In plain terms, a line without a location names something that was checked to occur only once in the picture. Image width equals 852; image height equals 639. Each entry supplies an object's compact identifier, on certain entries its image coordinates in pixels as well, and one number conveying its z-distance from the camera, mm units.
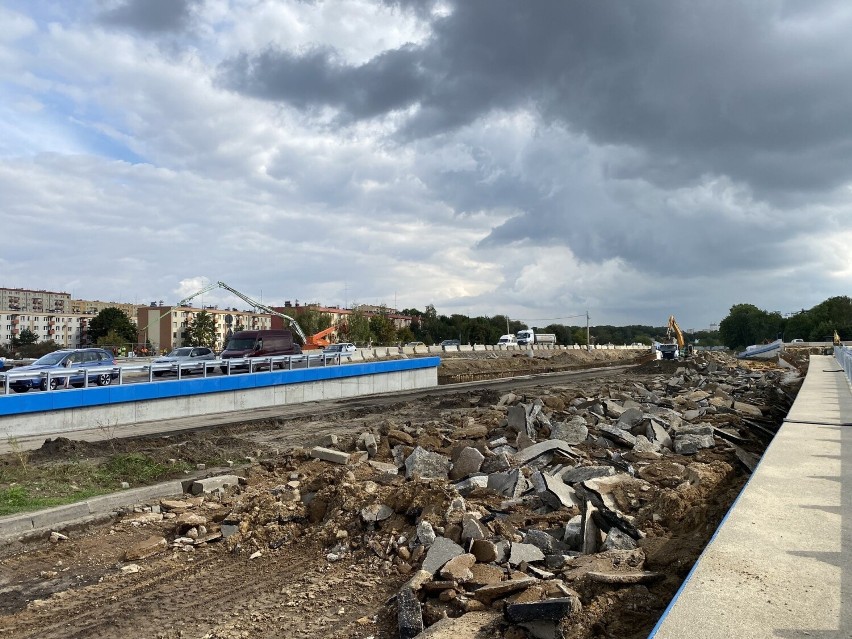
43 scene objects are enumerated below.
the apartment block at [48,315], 141250
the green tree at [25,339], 115262
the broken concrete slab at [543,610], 4434
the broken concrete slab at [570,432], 12227
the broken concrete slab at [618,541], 6270
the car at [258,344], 29484
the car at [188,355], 27259
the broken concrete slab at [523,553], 5965
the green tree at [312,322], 95312
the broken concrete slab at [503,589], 5113
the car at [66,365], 18922
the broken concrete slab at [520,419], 13111
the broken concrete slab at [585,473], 8742
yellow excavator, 54906
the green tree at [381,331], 91125
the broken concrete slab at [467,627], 4656
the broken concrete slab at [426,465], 9961
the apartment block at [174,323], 128625
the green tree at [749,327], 162000
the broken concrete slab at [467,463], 9789
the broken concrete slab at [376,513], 7436
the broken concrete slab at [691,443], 11281
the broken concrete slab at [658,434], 11828
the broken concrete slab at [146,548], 7414
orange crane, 56294
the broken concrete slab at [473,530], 6371
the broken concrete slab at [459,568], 5602
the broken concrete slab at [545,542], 6332
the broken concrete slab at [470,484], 8578
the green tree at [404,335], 106781
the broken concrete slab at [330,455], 11641
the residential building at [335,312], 89388
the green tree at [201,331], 97500
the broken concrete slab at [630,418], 13023
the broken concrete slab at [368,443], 12398
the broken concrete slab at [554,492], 7605
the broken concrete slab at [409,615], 4988
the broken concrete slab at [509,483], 8300
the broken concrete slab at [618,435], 11570
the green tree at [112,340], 87650
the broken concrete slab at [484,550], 6008
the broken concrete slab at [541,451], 10102
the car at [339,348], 43531
